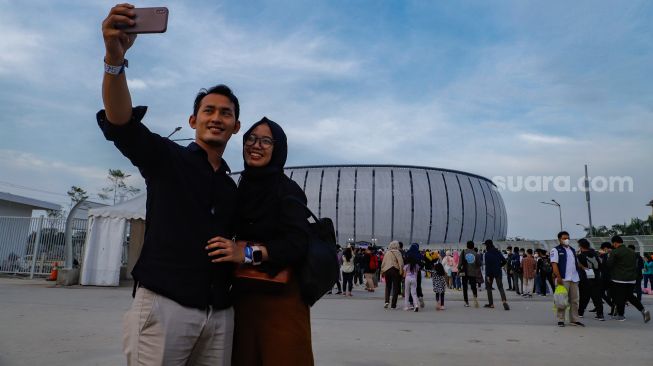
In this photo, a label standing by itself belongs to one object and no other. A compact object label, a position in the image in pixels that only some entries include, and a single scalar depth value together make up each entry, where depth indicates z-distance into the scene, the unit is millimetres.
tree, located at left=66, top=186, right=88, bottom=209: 65875
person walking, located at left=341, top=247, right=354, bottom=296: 13944
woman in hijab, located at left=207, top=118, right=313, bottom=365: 1898
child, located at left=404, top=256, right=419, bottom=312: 10141
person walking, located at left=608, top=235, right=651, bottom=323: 8758
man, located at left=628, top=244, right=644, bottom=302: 9477
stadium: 64188
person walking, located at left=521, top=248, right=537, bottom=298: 14990
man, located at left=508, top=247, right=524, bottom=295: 14522
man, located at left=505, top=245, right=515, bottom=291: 15980
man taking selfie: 1552
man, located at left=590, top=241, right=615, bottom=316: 9281
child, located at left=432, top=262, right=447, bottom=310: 10297
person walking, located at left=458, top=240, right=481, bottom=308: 10797
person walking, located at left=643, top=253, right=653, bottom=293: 14483
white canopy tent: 14164
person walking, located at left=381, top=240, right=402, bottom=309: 10516
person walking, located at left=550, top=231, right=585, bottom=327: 8047
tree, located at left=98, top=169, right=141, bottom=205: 65675
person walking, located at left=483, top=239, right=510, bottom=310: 10531
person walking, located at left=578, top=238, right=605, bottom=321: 9125
